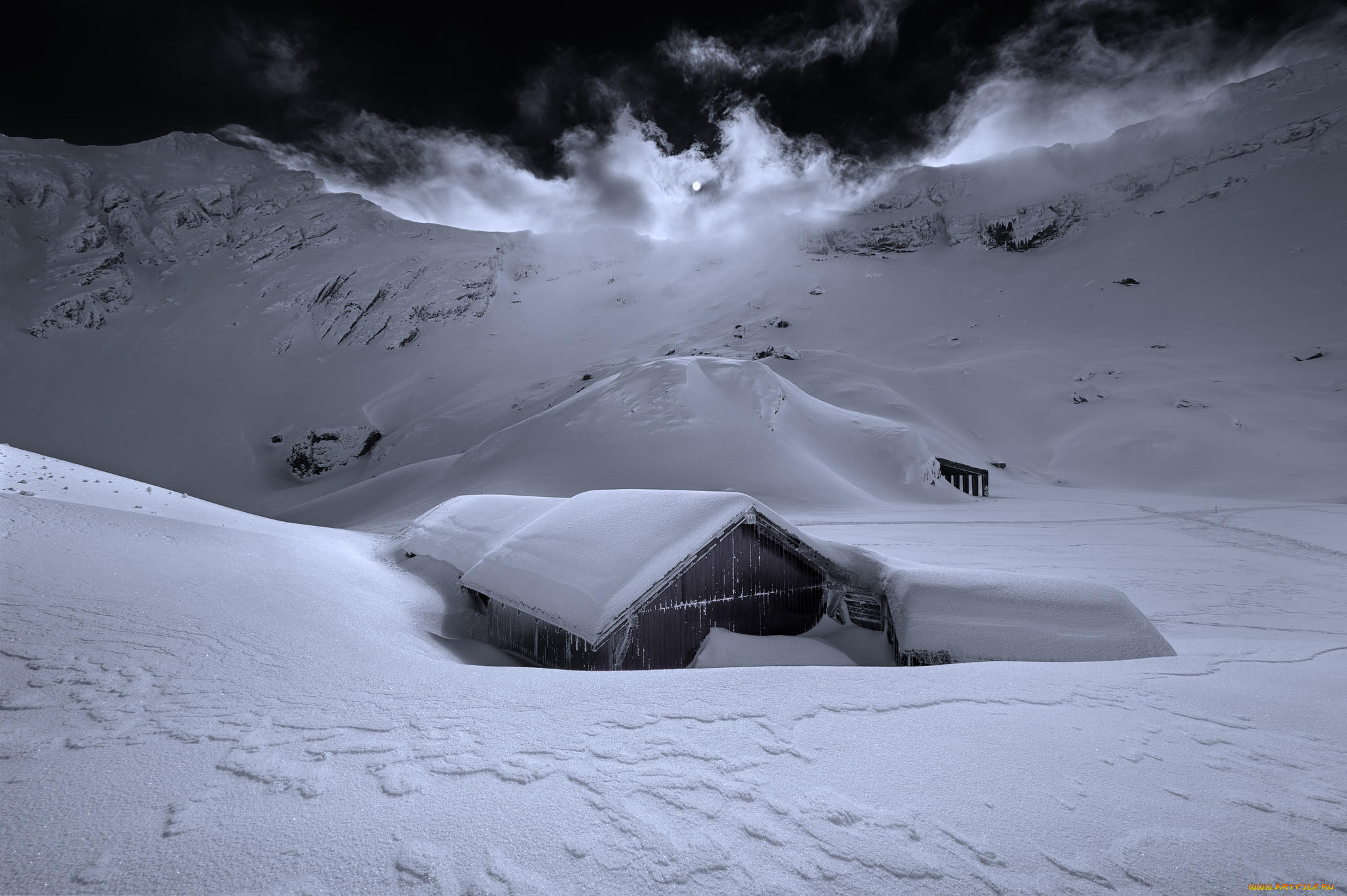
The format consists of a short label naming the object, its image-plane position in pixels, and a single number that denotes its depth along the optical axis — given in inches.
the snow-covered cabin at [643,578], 261.4
